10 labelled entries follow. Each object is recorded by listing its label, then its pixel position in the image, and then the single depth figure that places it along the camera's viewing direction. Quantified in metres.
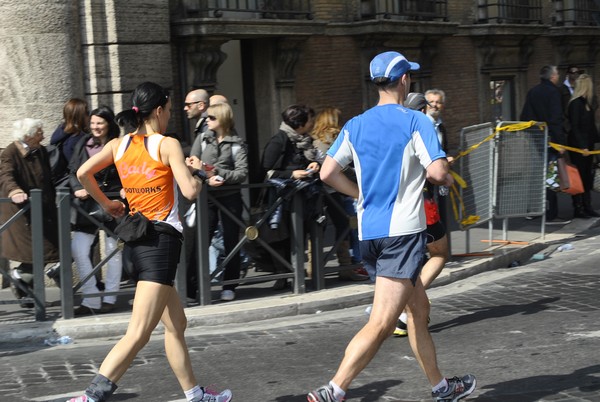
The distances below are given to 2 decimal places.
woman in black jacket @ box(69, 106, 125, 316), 18.42
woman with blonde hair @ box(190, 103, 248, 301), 18.98
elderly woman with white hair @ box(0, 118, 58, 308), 18.61
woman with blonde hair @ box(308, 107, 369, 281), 20.42
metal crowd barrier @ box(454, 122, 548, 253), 23.19
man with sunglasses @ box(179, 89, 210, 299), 18.70
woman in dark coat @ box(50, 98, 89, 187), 19.58
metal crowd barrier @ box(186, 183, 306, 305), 18.58
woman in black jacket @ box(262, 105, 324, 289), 19.62
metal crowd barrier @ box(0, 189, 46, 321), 17.36
